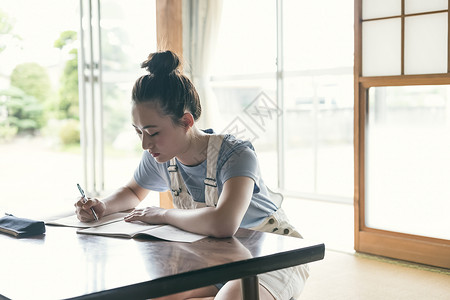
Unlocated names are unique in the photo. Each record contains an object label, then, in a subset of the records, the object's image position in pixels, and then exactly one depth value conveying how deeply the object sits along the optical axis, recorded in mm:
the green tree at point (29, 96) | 11617
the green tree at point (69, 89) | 11609
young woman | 1505
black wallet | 1463
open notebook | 1389
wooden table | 1015
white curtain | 4883
